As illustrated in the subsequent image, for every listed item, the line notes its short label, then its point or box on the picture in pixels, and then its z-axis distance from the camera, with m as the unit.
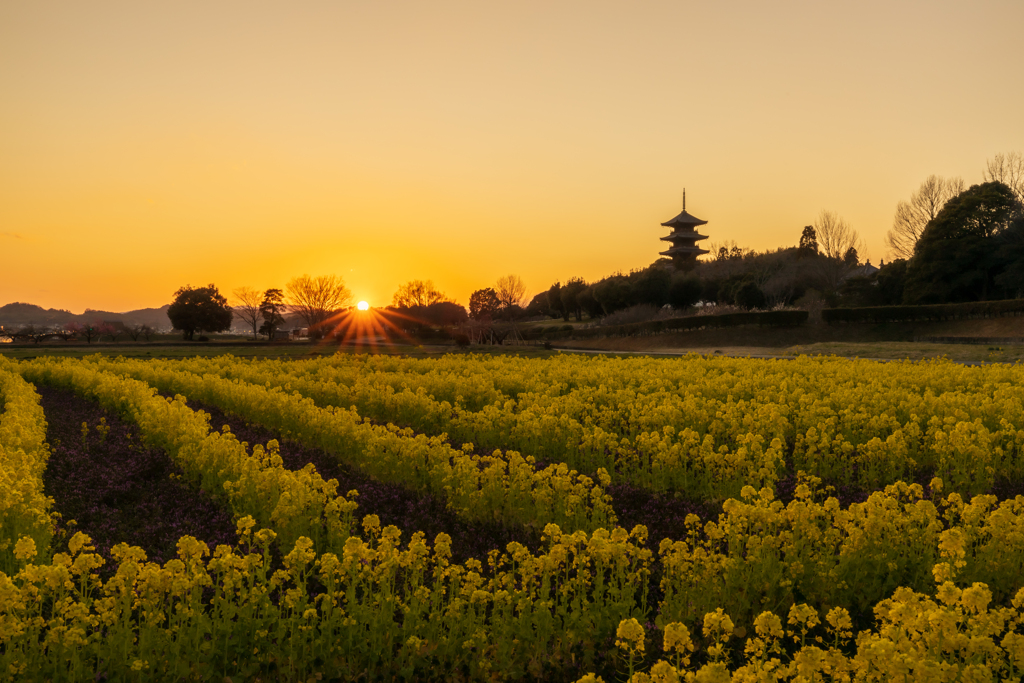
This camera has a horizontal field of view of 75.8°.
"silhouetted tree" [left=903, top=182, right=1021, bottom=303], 52.66
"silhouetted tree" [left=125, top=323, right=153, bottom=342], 71.38
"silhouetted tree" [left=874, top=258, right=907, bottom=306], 60.16
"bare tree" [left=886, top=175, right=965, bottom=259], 67.31
